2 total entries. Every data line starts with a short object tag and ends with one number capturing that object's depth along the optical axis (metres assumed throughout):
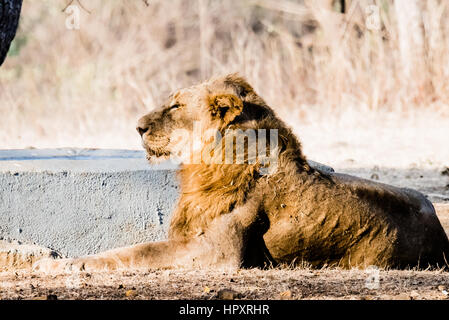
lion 10.15
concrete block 12.48
